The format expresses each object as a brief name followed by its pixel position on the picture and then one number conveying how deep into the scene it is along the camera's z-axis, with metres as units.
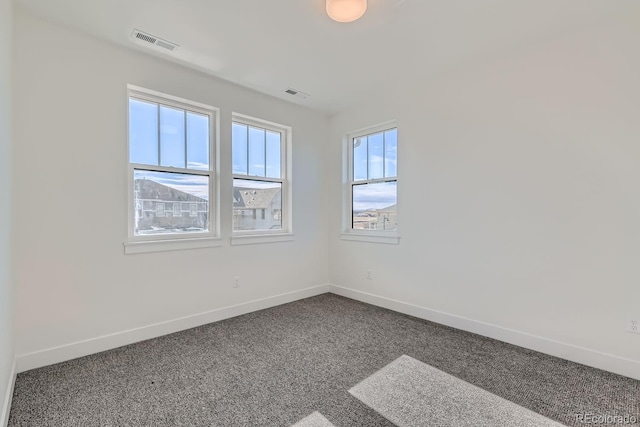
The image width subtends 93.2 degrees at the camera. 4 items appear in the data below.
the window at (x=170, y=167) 2.83
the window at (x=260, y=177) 3.57
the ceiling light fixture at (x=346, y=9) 1.90
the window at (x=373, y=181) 3.73
